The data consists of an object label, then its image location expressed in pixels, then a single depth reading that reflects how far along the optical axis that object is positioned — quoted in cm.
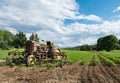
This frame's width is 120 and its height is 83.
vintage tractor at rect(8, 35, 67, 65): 776
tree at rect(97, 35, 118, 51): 4419
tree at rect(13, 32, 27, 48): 2359
